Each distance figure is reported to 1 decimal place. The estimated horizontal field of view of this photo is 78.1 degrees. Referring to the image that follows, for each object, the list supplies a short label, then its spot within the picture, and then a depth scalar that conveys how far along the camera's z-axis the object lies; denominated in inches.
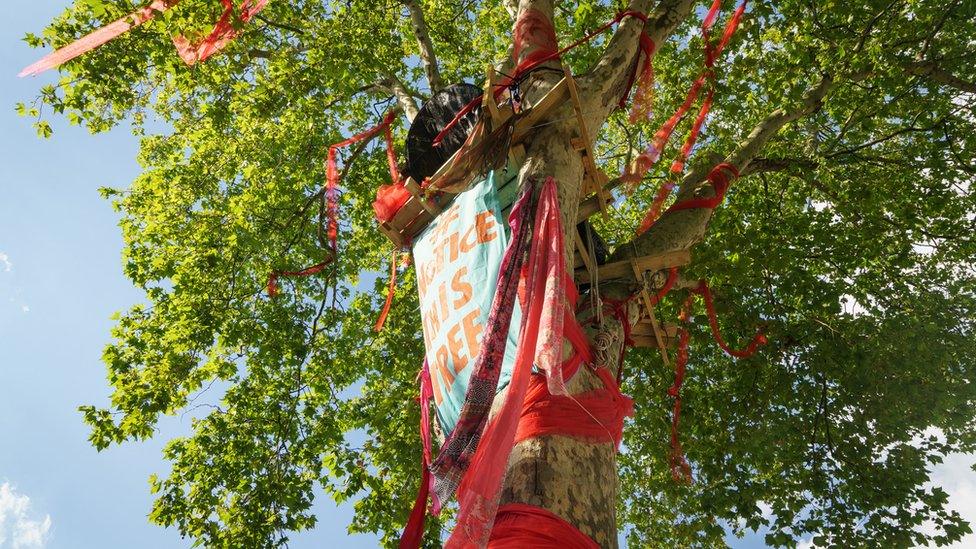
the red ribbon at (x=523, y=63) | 189.3
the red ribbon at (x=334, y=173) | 277.3
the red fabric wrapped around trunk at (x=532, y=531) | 100.3
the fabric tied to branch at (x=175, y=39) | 226.4
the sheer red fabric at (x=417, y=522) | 119.6
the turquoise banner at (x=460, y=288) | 149.9
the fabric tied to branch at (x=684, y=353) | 243.0
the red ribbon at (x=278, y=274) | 328.2
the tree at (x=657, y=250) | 258.5
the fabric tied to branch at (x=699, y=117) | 263.1
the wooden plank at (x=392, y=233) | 202.1
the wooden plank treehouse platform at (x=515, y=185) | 166.2
